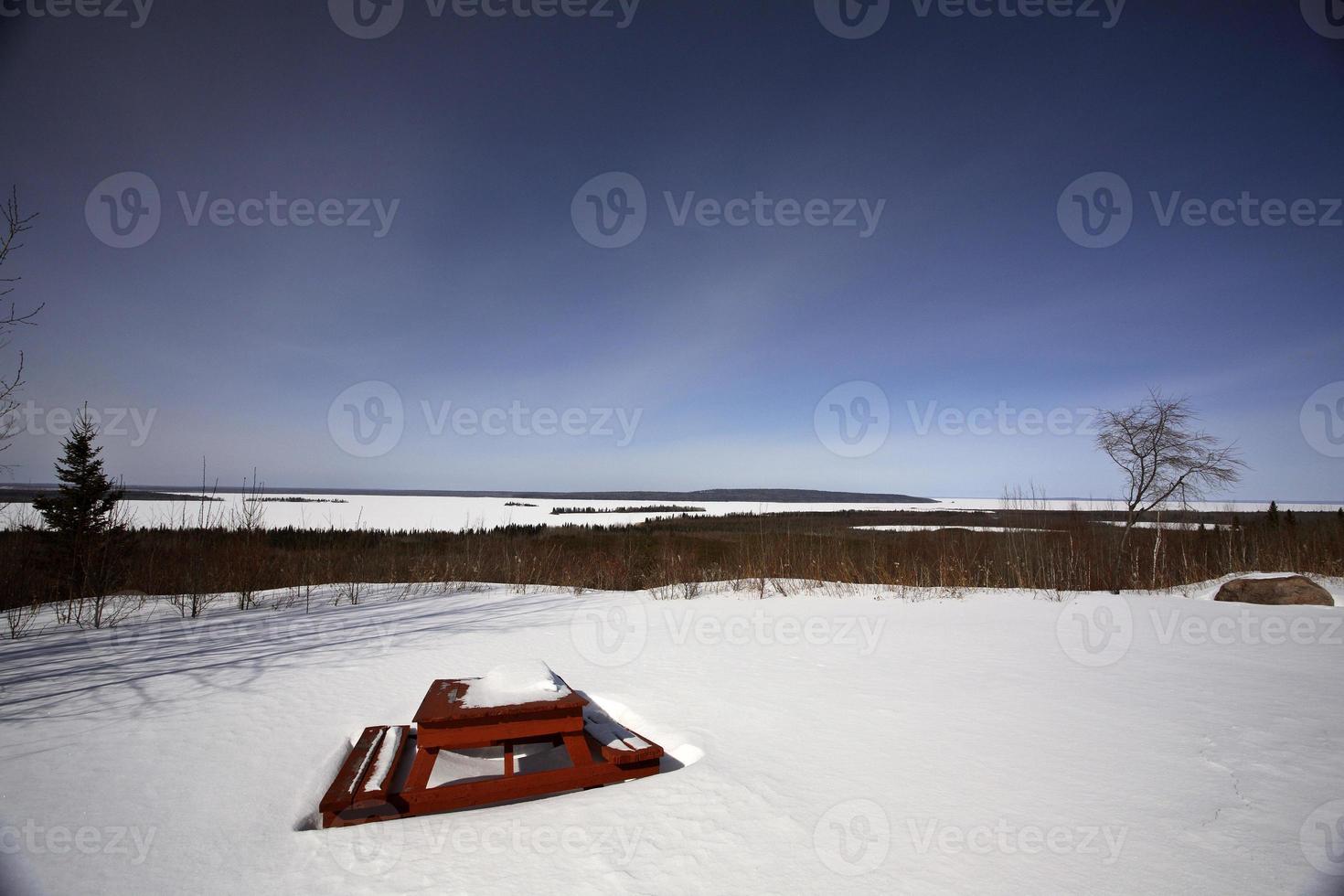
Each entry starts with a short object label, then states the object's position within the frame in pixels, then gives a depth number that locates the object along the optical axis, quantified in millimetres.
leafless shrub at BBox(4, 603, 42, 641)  5105
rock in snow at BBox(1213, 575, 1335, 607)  6535
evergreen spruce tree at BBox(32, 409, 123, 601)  7953
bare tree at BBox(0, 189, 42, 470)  4314
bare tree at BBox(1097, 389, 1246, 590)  9133
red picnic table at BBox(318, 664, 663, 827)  2021
